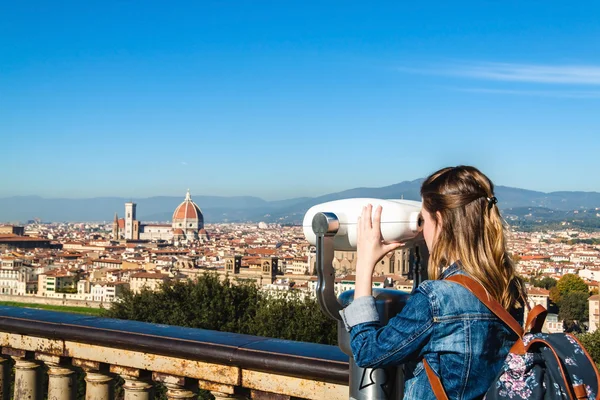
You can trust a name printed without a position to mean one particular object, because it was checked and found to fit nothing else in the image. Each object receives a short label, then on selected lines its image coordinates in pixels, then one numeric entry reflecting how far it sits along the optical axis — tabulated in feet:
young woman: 3.53
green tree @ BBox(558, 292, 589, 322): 136.18
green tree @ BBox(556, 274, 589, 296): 159.45
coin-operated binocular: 3.94
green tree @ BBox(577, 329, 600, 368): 51.85
